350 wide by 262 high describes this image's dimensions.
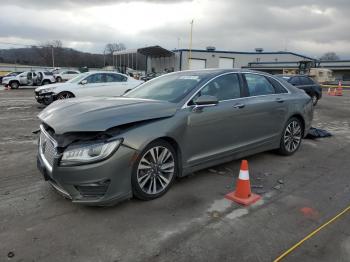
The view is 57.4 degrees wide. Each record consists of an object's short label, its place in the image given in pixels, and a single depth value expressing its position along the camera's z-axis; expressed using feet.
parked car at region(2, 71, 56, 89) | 90.33
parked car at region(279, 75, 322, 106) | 50.78
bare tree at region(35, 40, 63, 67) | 314.76
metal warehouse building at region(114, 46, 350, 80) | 161.27
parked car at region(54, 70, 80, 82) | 102.44
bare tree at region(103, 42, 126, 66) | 374.02
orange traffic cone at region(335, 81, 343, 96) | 80.84
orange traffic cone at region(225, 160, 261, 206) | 13.07
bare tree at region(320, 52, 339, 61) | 295.73
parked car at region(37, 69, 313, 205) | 11.18
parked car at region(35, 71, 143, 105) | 39.78
